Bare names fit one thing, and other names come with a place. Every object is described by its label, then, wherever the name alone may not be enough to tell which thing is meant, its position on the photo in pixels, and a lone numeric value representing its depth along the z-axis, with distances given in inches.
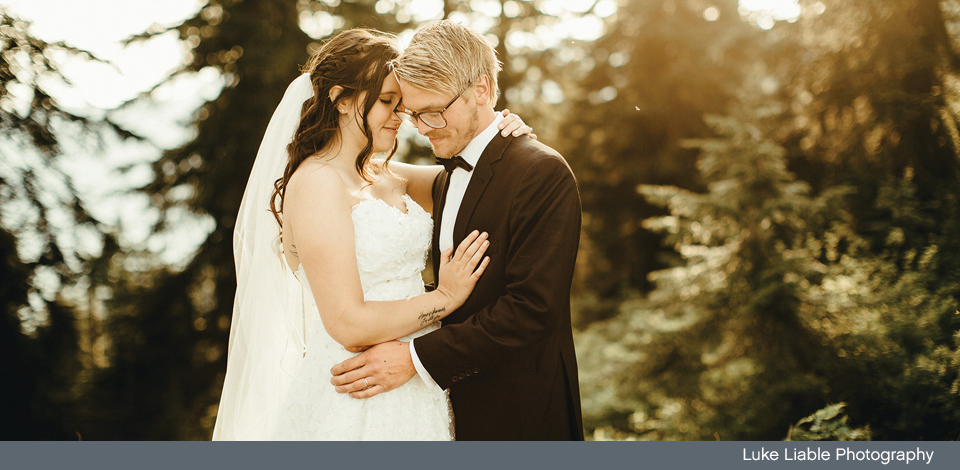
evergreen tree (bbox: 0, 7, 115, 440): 137.8
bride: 91.0
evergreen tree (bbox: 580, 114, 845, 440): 204.2
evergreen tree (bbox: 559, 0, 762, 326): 450.6
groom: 87.4
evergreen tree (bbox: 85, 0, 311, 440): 229.0
